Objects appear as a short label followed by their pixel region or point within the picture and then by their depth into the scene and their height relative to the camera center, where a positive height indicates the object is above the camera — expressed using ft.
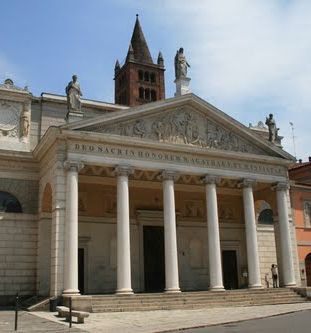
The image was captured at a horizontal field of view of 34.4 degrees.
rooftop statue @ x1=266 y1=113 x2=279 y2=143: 110.93 +31.59
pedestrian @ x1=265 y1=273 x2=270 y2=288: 114.21 -1.02
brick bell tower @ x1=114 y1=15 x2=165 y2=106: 226.17 +92.33
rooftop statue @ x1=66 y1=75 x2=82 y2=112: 90.28 +33.18
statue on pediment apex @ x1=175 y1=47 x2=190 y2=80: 105.70 +44.15
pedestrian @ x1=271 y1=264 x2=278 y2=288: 112.37 +0.02
